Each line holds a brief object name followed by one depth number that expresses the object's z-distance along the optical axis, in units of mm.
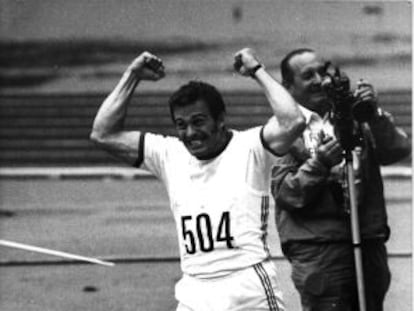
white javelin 10491
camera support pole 6373
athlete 5723
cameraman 6535
